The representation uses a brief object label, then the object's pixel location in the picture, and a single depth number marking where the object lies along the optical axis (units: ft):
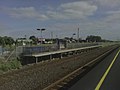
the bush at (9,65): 33.10
